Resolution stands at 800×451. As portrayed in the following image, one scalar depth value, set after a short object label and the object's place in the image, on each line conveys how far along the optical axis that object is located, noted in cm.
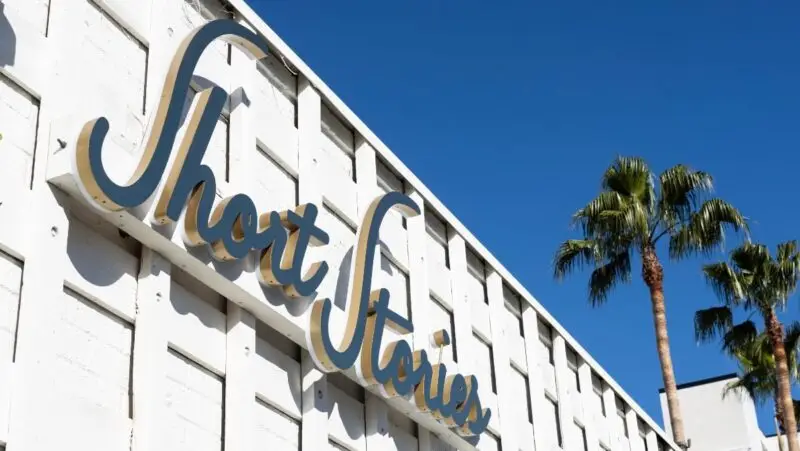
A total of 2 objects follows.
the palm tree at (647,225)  3192
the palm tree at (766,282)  3553
